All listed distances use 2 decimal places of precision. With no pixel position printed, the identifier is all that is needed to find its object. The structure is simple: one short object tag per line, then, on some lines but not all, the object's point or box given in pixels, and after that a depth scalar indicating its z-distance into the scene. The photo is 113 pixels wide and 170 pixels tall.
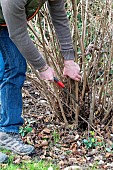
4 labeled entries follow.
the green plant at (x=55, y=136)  3.72
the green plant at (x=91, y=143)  3.62
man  2.75
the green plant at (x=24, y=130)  3.83
